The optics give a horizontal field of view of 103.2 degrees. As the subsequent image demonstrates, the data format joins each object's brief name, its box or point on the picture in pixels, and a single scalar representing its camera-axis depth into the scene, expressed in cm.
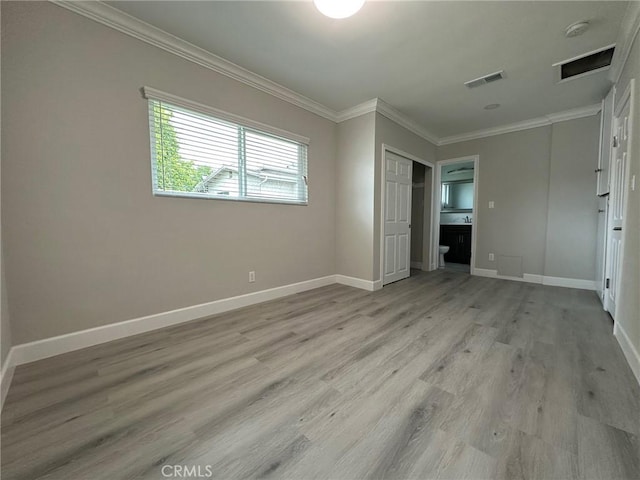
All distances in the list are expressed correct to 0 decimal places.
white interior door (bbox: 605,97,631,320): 220
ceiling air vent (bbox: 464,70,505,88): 275
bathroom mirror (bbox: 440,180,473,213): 648
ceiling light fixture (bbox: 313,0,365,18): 168
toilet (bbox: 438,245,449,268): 534
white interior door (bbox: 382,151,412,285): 382
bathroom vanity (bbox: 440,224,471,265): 579
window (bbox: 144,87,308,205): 226
